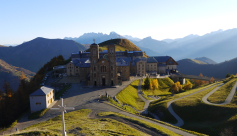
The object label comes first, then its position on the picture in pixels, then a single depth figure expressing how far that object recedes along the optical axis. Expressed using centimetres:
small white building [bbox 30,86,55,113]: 4319
